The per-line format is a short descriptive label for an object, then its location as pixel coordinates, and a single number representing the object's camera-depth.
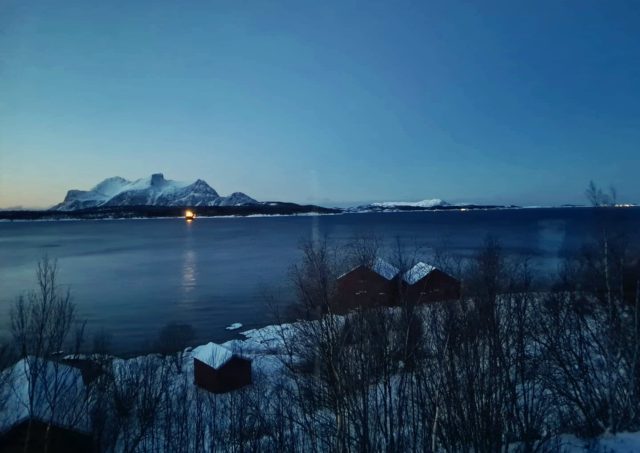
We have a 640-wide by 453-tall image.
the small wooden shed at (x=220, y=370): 18.91
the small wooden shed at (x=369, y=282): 18.39
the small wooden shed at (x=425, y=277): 22.89
